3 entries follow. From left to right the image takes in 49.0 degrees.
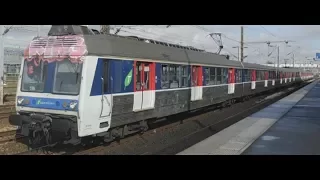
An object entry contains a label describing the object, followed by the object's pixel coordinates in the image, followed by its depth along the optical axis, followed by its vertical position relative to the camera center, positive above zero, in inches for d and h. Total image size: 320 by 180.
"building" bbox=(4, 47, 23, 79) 1607.8 +103.1
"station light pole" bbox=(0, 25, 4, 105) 790.4 +32.0
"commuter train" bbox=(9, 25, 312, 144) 342.3 -11.7
